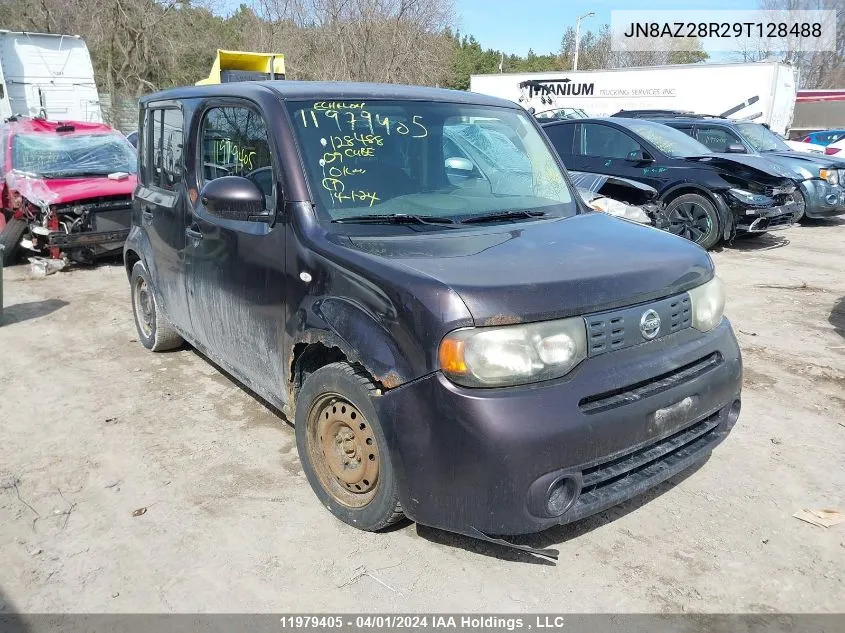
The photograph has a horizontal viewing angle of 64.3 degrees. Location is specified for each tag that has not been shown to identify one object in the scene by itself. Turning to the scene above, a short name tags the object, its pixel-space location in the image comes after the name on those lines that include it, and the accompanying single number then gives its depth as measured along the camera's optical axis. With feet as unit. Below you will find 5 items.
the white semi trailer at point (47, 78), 52.21
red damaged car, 27.17
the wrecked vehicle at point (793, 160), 36.99
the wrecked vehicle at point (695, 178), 29.96
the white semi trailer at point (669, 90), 69.46
